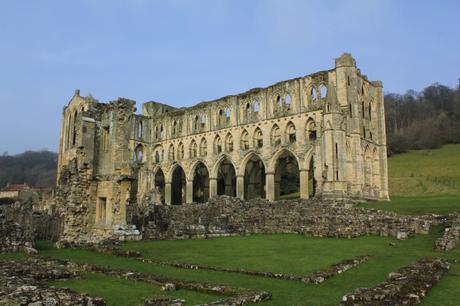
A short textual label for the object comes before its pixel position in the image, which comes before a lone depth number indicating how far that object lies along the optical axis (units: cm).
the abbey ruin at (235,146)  2147
